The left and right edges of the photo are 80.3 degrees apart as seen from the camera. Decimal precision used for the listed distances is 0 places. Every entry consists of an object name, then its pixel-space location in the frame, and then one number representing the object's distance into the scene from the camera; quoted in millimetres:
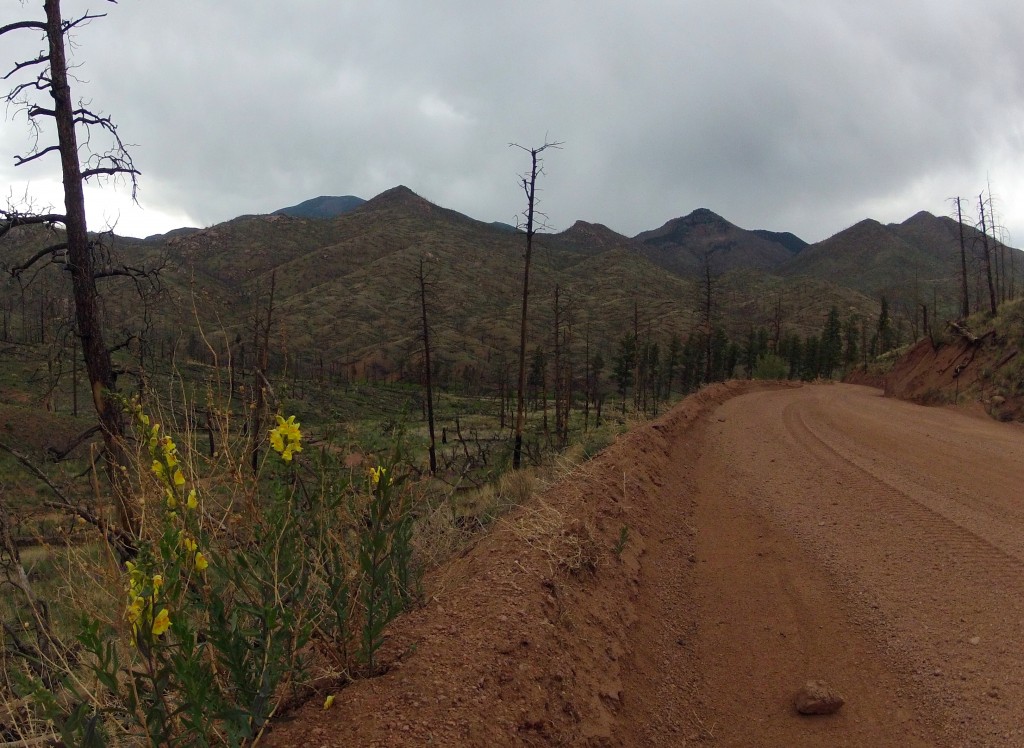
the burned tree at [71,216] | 7441
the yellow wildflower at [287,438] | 2670
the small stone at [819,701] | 3250
